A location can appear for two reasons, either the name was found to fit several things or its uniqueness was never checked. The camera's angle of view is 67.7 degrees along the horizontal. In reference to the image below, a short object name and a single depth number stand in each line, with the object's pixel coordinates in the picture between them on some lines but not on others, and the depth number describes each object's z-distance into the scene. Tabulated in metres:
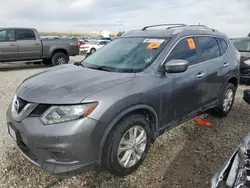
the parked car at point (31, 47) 8.19
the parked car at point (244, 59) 5.98
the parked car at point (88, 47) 16.00
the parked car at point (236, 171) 1.21
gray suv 1.85
